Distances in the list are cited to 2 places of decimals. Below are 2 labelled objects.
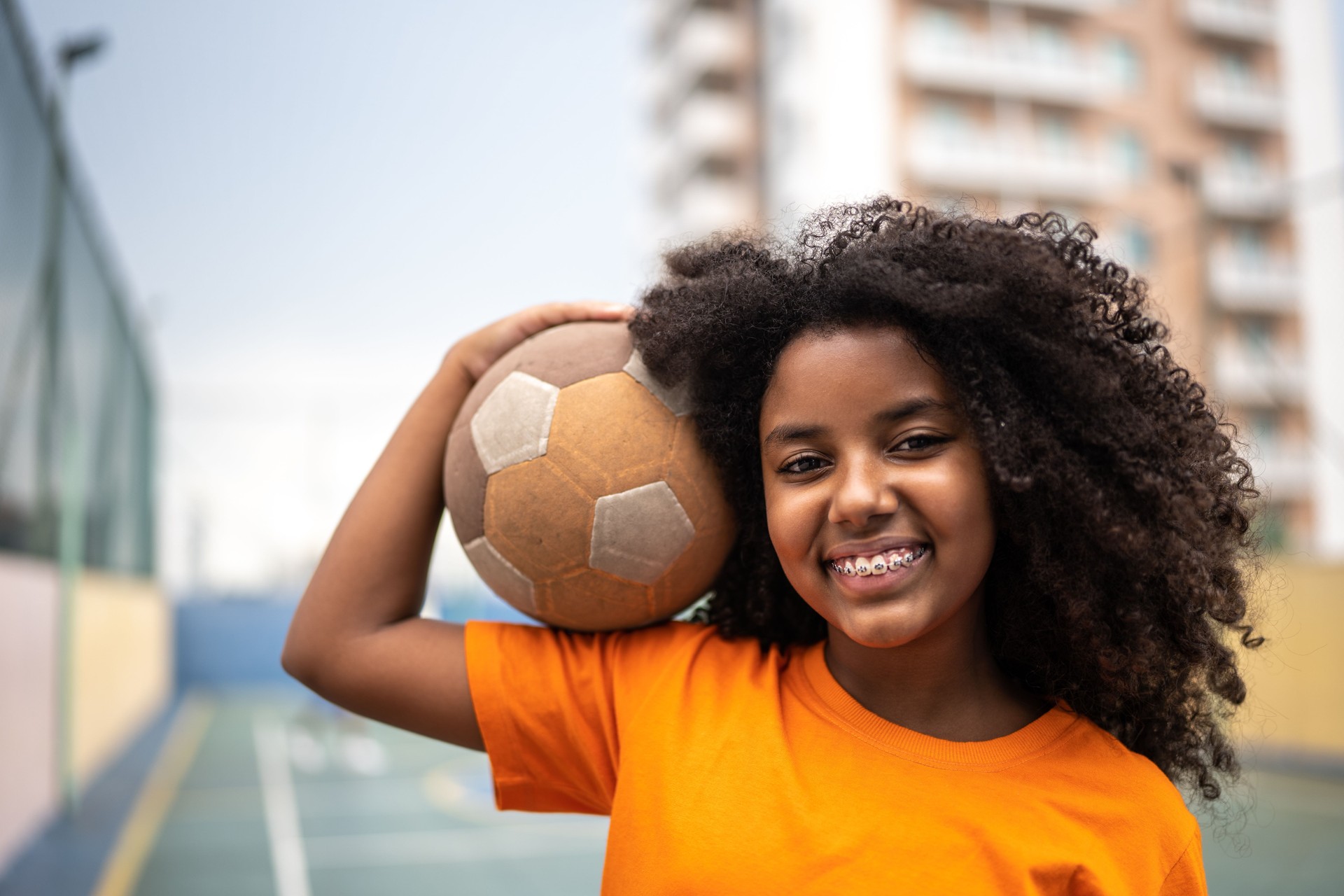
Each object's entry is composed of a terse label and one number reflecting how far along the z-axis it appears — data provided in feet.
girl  4.56
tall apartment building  91.30
